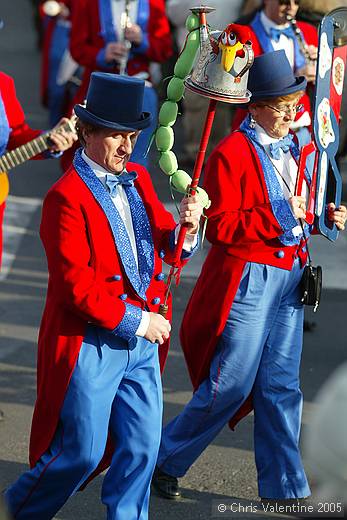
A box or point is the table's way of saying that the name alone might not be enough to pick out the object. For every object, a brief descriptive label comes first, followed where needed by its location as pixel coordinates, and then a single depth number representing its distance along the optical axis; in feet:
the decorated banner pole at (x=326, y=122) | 30.17
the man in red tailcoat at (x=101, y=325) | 25.58
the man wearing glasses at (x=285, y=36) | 45.50
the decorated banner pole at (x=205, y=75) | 25.86
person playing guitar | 35.14
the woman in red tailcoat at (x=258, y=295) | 30.12
